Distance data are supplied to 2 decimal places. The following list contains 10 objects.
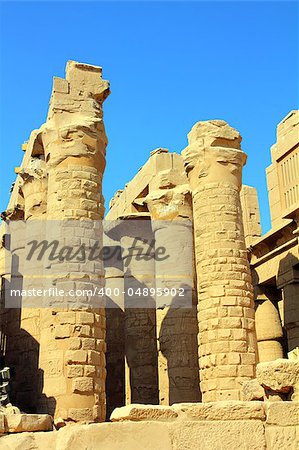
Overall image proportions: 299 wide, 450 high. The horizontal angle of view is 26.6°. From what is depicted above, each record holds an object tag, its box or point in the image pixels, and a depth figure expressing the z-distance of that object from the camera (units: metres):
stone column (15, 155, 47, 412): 13.56
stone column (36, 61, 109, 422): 10.98
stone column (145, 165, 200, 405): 14.62
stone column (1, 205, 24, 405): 14.28
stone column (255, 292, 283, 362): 17.62
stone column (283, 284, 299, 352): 16.03
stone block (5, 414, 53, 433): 7.23
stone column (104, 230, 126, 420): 19.03
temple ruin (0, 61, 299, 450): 5.68
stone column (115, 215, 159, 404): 16.61
